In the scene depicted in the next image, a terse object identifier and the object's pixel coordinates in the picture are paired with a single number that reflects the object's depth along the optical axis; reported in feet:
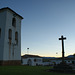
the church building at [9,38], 64.23
